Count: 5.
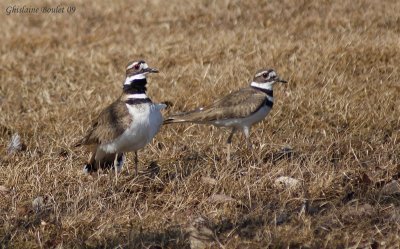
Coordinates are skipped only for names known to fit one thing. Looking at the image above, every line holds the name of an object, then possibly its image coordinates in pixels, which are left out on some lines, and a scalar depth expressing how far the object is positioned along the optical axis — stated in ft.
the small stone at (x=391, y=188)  38.34
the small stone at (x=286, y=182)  38.73
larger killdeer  39.93
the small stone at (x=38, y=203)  37.70
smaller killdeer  45.60
